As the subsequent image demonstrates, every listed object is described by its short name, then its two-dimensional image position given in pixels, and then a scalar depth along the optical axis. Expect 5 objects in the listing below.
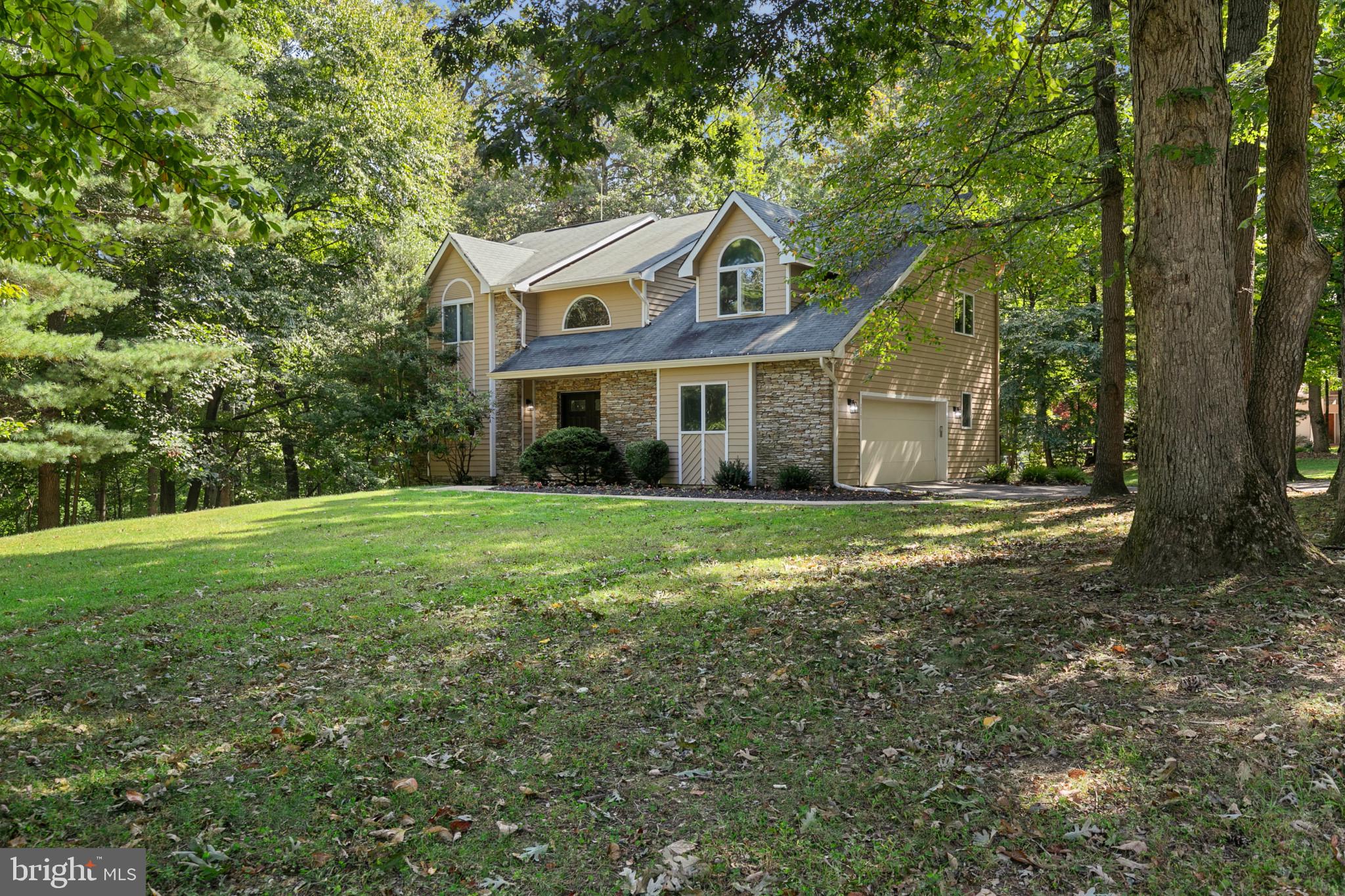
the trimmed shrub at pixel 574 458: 18.98
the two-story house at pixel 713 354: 17.00
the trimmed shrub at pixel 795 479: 16.41
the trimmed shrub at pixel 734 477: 17.14
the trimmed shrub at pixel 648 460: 18.11
